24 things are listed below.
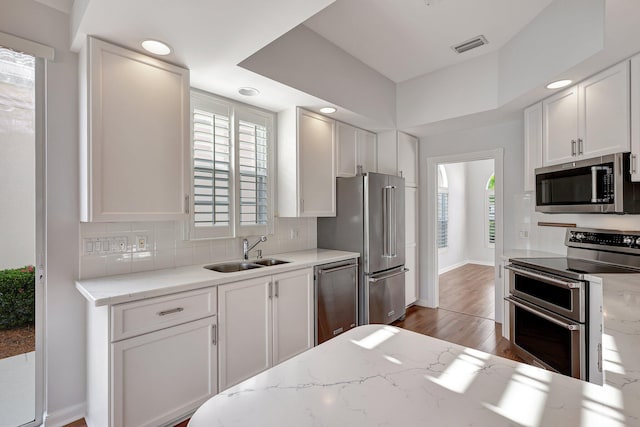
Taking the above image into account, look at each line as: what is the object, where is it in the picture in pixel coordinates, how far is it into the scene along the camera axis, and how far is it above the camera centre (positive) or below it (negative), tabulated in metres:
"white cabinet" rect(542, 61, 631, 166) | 2.21 +0.74
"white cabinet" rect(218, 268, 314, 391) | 2.15 -0.84
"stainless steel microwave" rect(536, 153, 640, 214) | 2.26 +0.20
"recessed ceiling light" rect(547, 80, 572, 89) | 2.53 +1.06
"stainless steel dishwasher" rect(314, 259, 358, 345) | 2.86 -0.83
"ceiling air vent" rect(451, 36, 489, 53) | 2.92 +1.62
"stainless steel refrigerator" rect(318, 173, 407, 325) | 3.29 -0.24
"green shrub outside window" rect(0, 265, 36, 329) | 1.87 -0.50
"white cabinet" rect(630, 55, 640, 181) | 2.10 +0.65
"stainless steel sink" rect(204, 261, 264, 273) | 2.73 -0.48
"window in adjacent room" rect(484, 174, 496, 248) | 7.55 -0.02
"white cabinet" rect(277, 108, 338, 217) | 3.08 +0.51
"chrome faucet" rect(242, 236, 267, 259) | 2.90 -0.31
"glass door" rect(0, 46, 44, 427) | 1.87 -0.13
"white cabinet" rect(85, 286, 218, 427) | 1.68 -0.85
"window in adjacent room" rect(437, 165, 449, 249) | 6.81 +0.04
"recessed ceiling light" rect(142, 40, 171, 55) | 1.91 +1.05
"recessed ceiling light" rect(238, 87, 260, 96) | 2.65 +1.06
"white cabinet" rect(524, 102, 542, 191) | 2.97 +0.67
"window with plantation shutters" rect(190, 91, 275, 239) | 2.62 +0.41
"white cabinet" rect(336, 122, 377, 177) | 3.62 +0.78
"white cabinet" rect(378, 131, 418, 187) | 4.01 +0.76
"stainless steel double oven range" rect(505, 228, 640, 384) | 2.13 -0.67
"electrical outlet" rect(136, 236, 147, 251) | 2.30 -0.21
